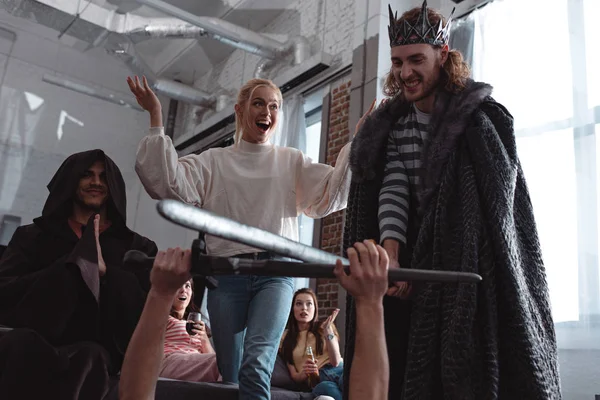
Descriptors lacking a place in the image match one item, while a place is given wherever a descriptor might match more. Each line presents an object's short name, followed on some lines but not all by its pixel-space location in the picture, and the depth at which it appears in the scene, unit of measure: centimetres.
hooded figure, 190
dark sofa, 224
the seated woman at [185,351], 287
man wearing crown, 134
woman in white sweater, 199
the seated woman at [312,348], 341
